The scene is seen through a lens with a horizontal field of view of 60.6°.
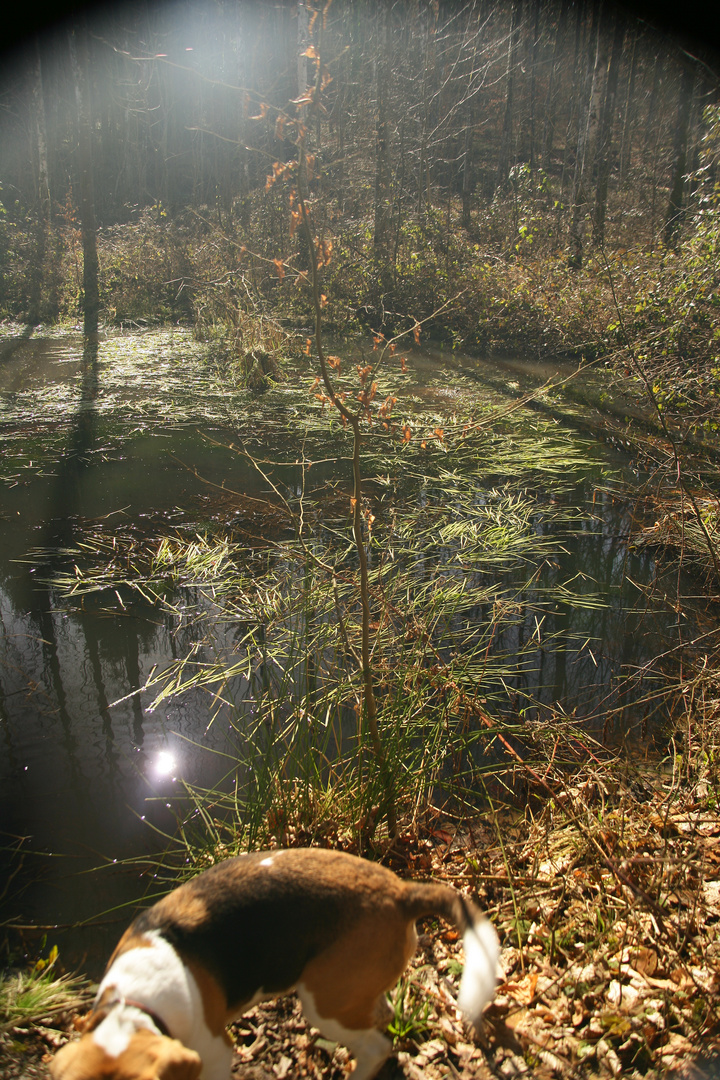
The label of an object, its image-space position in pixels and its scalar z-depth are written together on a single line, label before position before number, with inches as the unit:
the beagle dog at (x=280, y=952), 48.9
